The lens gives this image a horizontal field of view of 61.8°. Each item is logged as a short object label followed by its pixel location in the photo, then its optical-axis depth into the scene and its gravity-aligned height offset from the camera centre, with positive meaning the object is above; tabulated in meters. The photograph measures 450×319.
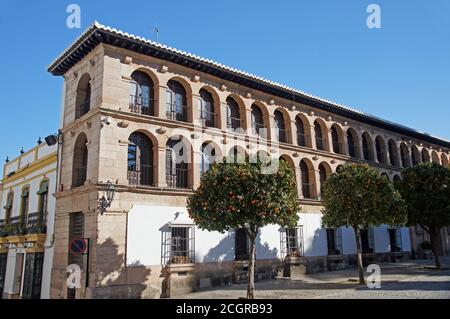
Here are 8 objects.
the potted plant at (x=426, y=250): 32.53 -0.75
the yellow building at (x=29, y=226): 19.65 +1.27
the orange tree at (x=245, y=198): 13.80 +1.67
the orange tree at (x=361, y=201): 17.94 +1.93
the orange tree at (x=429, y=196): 22.50 +2.70
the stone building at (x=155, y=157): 16.44 +4.30
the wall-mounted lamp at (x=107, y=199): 15.95 +1.99
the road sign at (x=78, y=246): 14.53 +0.04
